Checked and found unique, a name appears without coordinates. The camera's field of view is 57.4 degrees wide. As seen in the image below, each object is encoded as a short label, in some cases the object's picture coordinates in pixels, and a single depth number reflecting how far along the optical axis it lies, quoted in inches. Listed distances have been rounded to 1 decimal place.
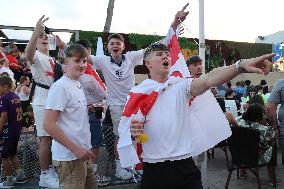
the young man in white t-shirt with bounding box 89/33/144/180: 135.6
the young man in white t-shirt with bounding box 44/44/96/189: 81.8
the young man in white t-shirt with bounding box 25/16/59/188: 121.5
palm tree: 332.9
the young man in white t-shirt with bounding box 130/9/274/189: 75.1
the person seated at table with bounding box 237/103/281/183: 158.9
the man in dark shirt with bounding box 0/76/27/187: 137.1
